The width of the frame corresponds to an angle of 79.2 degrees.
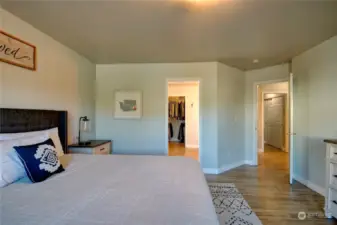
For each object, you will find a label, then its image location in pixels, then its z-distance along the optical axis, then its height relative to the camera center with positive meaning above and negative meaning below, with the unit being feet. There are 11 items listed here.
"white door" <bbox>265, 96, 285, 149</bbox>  24.37 -0.86
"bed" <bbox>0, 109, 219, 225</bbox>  3.47 -1.76
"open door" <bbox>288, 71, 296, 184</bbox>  11.66 -0.56
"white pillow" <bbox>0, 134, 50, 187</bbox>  5.28 -1.36
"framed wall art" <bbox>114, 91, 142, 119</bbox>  14.39 +0.68
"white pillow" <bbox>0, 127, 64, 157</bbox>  6.29 -0.71
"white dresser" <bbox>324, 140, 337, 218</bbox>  7.61 -2.47
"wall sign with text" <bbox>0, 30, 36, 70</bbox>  7.05 +2.34
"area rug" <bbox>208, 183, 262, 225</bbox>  7.60 -3.93
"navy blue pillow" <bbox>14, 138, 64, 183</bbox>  5.45 -1.31
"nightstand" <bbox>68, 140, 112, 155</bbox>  10.69 -1.82
